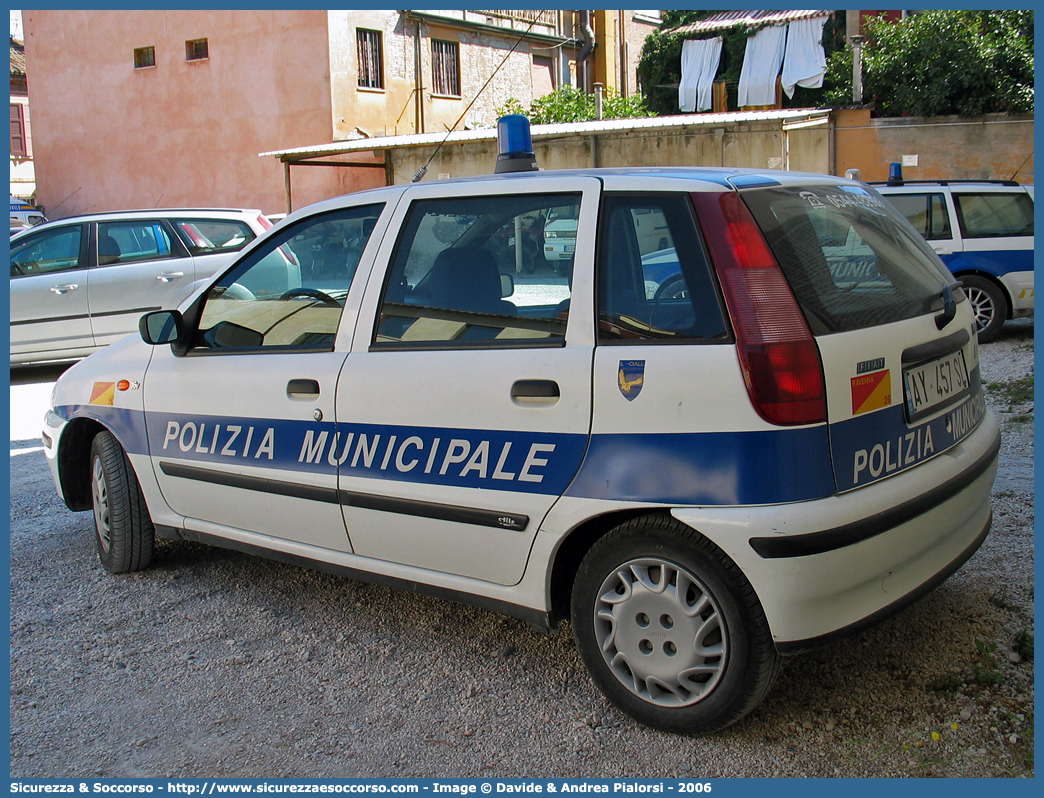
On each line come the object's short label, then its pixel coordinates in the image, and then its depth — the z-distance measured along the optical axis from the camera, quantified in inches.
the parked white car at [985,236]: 371.6
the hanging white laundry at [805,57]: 1088.8
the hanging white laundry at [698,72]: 1181.7
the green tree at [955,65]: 755.4
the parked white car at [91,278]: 370.6
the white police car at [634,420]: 98.4
